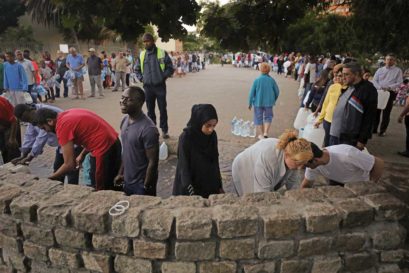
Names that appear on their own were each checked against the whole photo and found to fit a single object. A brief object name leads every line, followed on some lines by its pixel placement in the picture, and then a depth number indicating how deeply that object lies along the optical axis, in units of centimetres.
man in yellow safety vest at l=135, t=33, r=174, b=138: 712
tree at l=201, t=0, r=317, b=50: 488
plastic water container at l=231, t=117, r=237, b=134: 895
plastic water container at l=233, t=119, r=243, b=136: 886
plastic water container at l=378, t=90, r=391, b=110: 868
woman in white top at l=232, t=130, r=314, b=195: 321
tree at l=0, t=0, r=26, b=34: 3244
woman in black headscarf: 356
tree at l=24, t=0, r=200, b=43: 409
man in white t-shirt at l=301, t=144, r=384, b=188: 347
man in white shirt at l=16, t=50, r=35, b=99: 1036
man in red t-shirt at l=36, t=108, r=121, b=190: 367
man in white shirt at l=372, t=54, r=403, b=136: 873
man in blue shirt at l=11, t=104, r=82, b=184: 439
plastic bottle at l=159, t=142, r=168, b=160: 684
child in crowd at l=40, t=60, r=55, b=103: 1317
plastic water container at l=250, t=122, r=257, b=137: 880
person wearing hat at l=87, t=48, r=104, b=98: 1347
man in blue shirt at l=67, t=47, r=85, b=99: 1323
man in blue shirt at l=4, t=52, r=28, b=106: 937
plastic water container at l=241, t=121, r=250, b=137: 880
